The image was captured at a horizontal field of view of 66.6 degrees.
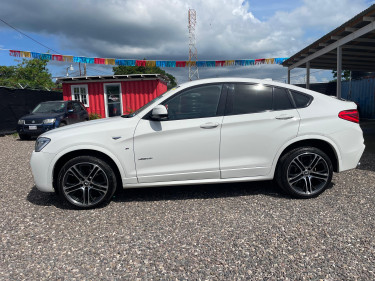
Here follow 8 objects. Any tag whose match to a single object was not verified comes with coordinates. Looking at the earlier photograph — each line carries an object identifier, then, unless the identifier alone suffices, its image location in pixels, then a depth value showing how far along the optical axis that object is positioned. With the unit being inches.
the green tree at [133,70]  2551.4
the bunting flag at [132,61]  769.6
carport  309.4
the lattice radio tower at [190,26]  1549.2
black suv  430.0
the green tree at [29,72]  1844.2
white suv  146.5
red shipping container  661.3
